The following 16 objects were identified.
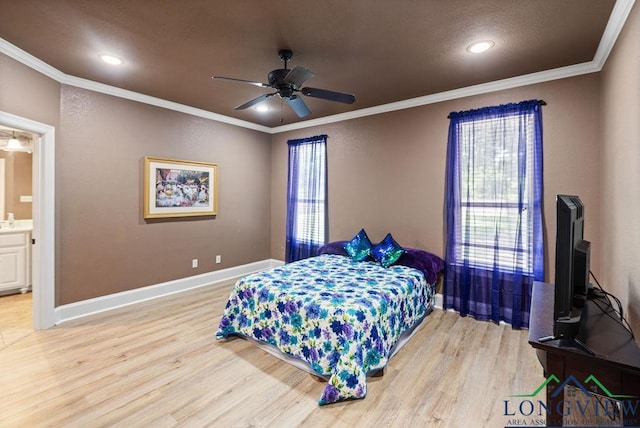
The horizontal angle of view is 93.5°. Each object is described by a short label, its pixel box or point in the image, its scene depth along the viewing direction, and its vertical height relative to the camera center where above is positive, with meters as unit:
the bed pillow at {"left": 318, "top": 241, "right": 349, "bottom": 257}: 4.47 -0.58
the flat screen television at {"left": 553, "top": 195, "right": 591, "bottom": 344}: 1.45 -0.32
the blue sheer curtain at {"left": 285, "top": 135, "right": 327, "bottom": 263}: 5.09 +0.22
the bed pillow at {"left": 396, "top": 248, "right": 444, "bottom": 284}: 3.60 -0.62
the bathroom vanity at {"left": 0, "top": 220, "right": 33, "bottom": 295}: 4.14 -0.73
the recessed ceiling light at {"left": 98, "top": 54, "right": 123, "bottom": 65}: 2.88 +1.46
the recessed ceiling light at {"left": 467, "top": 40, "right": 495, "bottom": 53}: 2.61 +1.47
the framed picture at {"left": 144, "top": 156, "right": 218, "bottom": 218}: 4.14 +0.31
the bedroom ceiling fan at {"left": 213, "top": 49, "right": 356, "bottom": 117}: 2.48 +1.10
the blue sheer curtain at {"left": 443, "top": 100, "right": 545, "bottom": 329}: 3.27 +0.01
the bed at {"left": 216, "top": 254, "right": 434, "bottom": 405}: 2.25 -0.91
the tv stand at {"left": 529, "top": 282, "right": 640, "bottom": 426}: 1.27 -0.67
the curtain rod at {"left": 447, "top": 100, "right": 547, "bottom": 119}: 3.21 +1.18
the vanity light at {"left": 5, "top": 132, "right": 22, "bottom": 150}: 4.55 +0.96
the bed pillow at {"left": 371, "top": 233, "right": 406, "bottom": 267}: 3.77 -0.52
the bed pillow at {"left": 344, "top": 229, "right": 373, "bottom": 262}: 4.11 -0.51
